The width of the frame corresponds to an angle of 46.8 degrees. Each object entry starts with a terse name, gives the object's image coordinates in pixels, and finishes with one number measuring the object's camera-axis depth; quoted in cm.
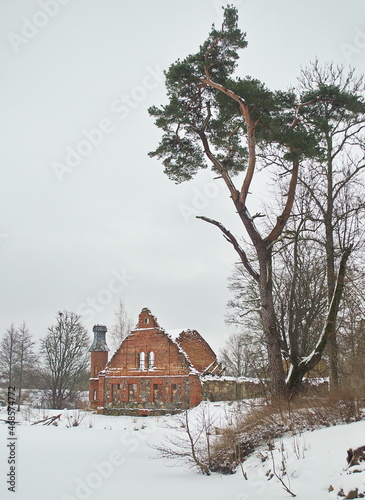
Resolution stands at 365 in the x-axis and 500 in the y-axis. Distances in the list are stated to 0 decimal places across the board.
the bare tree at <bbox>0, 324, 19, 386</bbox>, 4119
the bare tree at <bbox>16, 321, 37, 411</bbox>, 4143
